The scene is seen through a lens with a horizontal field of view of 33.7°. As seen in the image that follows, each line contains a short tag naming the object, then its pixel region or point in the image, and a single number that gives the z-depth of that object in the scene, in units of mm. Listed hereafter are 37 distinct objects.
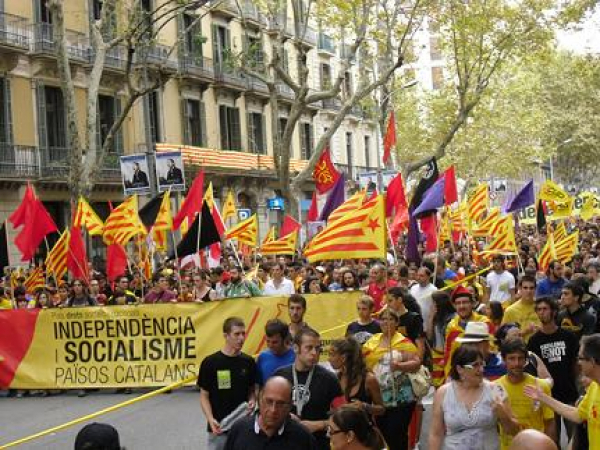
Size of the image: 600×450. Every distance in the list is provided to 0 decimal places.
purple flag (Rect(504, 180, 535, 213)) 18375
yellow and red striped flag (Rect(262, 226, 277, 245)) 21905
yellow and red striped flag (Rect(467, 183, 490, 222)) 20453
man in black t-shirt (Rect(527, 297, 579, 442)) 7195
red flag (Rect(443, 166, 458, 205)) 17750
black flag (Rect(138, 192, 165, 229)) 16688
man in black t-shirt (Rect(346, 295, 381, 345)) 7660
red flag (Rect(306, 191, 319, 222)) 20631
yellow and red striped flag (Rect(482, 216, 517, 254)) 15891
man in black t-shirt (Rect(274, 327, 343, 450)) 5738
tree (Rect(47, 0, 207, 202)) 19219
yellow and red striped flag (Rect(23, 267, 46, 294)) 17797
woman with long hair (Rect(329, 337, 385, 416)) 5953
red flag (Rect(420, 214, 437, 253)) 16922
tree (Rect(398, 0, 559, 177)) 29812
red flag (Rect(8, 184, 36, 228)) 16206
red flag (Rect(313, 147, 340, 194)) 24547
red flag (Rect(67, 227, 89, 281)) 16125
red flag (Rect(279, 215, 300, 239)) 19803
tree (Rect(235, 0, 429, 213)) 23672
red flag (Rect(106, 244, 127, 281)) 17297
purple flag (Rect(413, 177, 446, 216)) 14312
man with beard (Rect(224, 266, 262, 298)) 13383
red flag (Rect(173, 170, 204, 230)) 16672
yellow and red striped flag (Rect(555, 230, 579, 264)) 15477
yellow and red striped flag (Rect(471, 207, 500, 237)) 18120
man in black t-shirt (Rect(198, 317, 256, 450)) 6383
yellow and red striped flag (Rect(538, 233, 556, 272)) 14984
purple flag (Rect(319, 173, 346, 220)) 15664
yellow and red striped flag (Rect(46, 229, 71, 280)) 16281
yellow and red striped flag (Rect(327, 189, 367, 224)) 9006
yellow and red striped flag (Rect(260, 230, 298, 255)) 17875
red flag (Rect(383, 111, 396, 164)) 29172
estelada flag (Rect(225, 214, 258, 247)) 18531
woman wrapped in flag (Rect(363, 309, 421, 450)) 6758
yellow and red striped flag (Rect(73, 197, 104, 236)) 17219
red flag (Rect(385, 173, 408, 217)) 15930
